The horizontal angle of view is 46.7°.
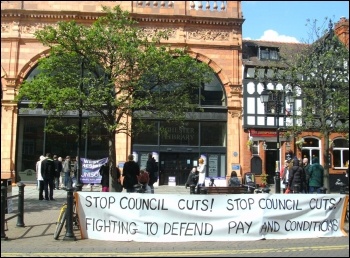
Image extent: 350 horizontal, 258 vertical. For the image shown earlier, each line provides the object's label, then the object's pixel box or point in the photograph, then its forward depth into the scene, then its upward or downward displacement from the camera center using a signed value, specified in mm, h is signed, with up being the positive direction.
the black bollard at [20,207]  9477 -1061
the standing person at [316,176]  12594 -333
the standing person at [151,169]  15773 -222
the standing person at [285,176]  16041 -454
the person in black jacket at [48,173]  14746 -394
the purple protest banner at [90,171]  20906 -434
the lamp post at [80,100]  13875 +2132
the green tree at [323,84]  8366 +2299
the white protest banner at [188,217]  8148 -1070
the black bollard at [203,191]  10261 -682
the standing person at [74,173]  21408 -556
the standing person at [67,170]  19625 -368
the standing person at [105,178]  14891 -559
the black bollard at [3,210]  8180 -988
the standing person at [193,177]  18328 -597
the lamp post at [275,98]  17484 +2934
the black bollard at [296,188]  11000 -632
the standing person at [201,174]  17562 -436
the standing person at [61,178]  22088 -886
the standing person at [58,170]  19312 -379
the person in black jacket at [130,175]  12867 -377
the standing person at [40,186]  15133 -896
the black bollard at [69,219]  8180 -1141
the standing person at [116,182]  14523 -690
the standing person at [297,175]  12309 -304
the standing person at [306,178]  12877 -409
